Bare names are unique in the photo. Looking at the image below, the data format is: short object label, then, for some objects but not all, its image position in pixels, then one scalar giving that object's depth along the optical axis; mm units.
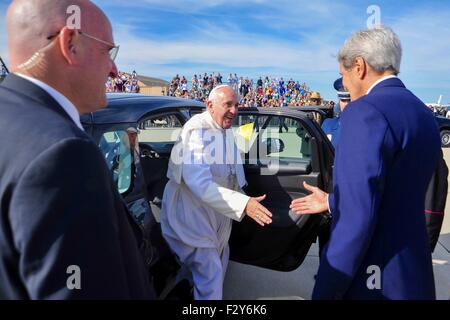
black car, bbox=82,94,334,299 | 2145
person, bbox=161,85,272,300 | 2408
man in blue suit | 1362
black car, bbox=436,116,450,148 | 13719
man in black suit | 729
